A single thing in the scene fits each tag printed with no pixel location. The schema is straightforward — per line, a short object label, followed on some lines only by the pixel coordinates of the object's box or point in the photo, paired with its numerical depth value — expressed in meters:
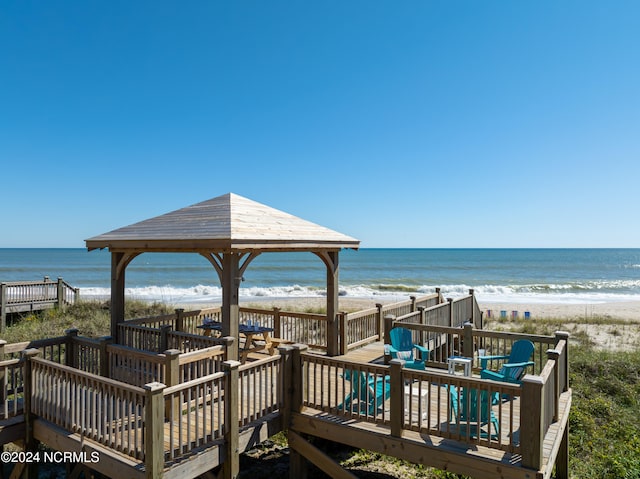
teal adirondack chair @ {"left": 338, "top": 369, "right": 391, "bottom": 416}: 5.04
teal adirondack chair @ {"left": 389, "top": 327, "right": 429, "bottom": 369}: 7.00
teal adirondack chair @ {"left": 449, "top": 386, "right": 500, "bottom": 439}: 4.28
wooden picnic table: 7.47
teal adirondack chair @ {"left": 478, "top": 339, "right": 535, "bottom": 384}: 5.55
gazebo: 6.37
